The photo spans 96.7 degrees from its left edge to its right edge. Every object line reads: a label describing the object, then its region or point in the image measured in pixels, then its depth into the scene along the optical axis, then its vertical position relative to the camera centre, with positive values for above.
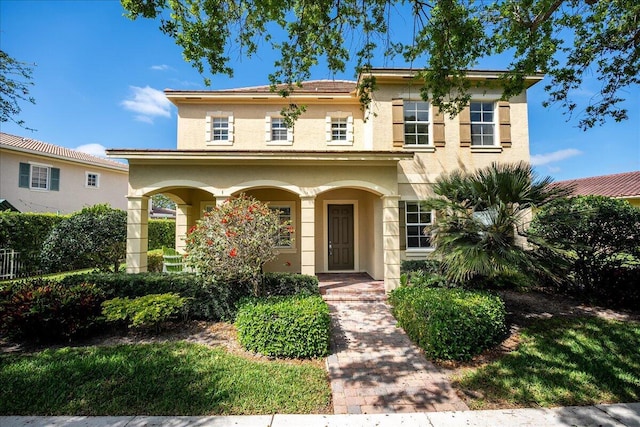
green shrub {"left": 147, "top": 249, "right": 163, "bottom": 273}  12.97 -1.55
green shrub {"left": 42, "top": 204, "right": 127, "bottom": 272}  8.64 -0.36
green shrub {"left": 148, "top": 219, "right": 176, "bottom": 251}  17.75 -0.36
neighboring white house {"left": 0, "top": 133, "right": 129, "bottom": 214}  15.60 +3.23
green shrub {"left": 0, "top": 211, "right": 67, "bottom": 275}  11.72 -0.25
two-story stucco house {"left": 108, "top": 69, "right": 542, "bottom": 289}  8.68 +2.11
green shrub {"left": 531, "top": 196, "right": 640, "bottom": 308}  7.45 -0.72
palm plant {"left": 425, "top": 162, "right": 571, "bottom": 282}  5.69 +0.08
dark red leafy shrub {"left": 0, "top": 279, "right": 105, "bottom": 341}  5.34 -1.62
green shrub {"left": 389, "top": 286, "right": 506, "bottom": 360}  5.07 -1.81
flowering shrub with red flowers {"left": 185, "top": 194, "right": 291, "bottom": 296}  6.29 -0.35
